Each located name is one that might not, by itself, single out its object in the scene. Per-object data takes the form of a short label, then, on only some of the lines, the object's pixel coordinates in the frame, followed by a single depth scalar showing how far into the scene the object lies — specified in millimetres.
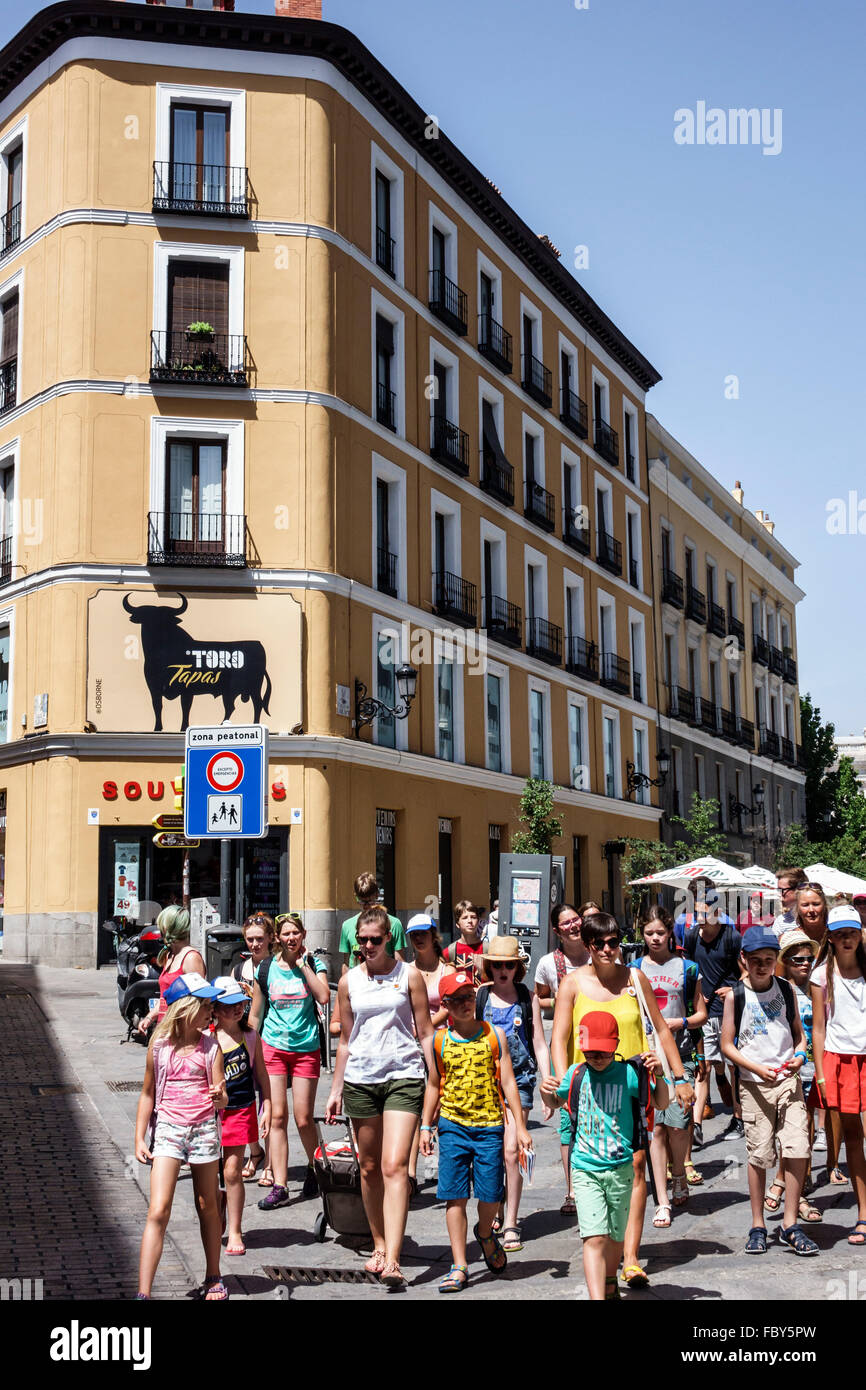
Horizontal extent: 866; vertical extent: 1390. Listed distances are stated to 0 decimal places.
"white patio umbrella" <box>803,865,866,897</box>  23141
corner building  26688
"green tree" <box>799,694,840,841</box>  68750
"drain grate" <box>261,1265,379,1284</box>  7539
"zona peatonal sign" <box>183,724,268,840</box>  13203
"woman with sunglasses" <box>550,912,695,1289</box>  7480
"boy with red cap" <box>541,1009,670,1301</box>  6734
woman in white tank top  8031
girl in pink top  7211
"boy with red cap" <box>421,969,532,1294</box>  7734
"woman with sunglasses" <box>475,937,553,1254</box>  9250
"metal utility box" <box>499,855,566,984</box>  23141
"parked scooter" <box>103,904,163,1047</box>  16750
